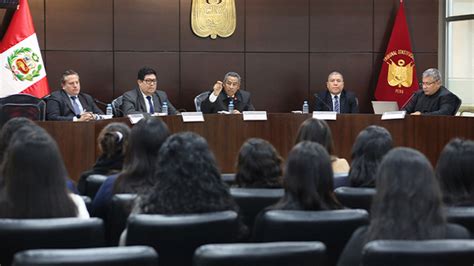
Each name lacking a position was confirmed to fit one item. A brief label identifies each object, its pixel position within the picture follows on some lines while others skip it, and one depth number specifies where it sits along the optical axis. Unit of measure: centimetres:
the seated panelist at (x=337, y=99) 1409
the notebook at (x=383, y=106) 1534
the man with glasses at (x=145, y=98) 1305
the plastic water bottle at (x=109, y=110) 1242
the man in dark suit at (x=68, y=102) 1207
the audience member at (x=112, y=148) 652
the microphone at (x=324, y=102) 1382
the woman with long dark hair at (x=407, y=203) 386
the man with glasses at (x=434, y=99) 1300
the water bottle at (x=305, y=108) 1382
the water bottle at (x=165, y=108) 1306
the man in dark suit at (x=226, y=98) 1367
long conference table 1233
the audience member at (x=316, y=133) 666
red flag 1583
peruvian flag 1334
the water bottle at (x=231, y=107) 1317
